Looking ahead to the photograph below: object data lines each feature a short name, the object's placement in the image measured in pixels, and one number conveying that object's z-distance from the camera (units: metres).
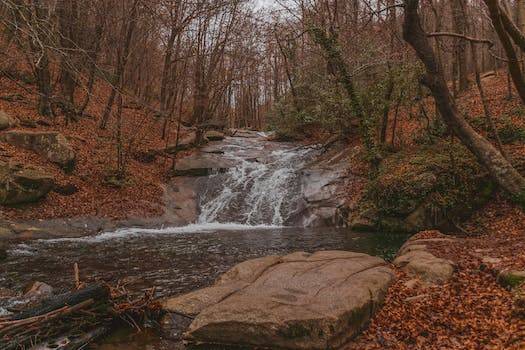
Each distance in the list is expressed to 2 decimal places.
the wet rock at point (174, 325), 5.75
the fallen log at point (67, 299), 5.14
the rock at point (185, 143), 21.46
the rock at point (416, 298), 6.27
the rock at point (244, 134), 31.86
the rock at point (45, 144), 14.92
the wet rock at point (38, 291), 6.86
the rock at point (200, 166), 19.80
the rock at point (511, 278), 5.80
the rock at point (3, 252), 9.60
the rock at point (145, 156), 19.69
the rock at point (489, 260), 6.86
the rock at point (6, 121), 15.37
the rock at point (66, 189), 14.29
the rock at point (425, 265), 6.95
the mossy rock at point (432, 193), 13.57
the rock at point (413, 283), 6.80
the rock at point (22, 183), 12.74
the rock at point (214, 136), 26.95
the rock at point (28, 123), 16.50
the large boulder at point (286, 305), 5.04
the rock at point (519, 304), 5.11
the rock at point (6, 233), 11.51
